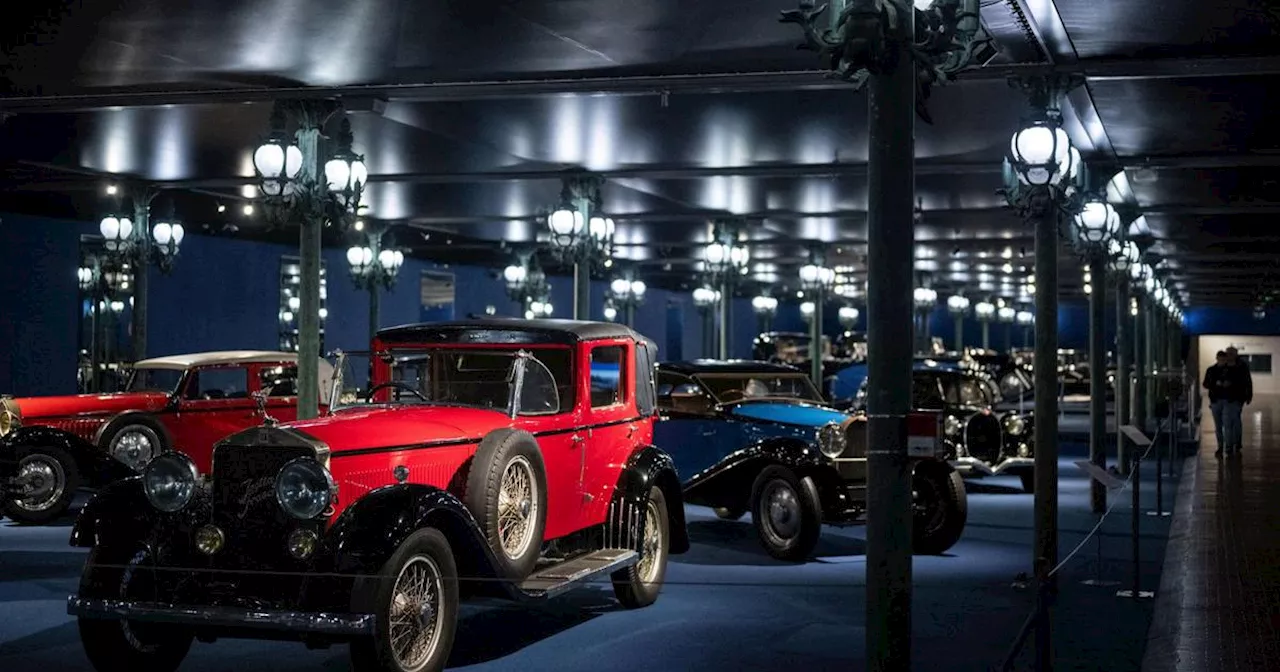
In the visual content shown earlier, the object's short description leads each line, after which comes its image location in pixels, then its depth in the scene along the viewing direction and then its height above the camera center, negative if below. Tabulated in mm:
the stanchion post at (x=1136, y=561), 10597 -1362
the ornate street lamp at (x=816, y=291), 29812 +1646
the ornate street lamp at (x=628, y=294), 36312 +1942
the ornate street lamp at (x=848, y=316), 48406 +1808
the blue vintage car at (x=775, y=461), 12977 -820
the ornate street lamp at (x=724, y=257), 25203 +1964
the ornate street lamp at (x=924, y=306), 37406 +1705
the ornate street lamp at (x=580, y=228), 19703 +1901
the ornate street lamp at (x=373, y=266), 26734 +1901
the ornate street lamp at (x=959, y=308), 45250 +1956
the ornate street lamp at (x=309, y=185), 13422 +1699
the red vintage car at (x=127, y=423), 15148 -574
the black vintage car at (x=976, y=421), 18516 -637
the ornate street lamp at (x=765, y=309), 41216 +1763
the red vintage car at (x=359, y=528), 7242 -829
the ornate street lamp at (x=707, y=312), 38531 +1700
